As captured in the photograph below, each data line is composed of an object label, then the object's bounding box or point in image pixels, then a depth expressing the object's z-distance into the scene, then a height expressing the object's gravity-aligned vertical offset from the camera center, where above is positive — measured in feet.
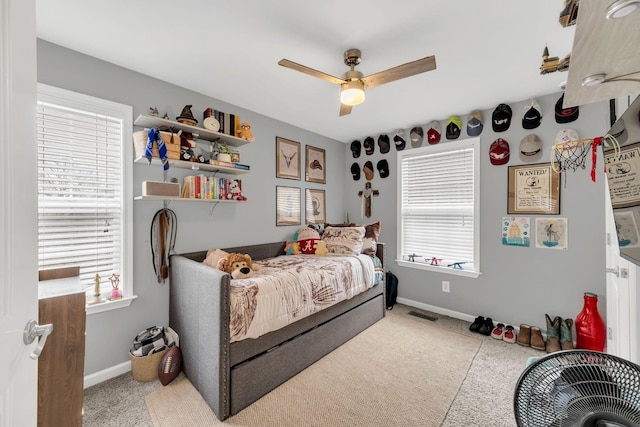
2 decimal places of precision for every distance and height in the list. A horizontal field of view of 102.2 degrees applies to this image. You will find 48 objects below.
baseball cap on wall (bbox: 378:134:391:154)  12.28 +3.27
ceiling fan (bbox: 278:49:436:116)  5.34 +3.00
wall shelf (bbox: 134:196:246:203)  6.66 +0.36
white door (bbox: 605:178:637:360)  4.65 -1.81
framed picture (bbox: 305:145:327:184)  12.06 +2.25
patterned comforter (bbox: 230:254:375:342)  5.68 -2.07
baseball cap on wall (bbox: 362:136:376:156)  12.89 +3.33
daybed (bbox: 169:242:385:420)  5.31 -3.22
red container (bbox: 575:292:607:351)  7.27 -3.29
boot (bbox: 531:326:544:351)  8.02 -4.03
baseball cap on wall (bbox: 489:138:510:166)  9.17 +2.15
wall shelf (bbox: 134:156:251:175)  6.99 +1.37
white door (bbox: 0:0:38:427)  2.03 +0.02
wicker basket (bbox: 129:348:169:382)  6.44 -3.89
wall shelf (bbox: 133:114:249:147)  6.80 +2.39
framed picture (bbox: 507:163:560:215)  8.30 +0.72
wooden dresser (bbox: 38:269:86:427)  4.08 -2.42
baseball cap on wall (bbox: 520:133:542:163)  8.56 +2.13
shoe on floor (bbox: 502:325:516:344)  8.45 -4.09
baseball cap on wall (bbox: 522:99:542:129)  8.48 +3.20
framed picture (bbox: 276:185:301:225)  10.86 +0.28
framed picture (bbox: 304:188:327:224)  12.16 +0.27
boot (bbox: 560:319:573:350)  7.76 -3.74
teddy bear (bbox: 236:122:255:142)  8.52 +2.61
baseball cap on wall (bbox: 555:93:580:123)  7.89 +3.03
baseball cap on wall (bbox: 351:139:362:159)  13.43 +3.32
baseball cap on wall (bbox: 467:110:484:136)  9.60 +3.33
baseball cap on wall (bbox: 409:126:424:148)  11.15 +3.29
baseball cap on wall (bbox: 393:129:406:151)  11.72 +3.29
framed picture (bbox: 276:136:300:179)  10.76 +2.29
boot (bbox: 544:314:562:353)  7.86 -3.83
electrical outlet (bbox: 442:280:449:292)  10.56 -3.05
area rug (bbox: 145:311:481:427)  5.35 -4.29
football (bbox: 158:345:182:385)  6.30 -3.83
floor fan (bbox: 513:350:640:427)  2.00 -1.49
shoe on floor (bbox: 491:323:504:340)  8.68 -4.08
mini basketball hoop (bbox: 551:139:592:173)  7.68 +1.61
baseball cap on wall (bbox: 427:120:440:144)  10.63 +3.29
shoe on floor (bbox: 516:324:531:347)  8.28 -4.04
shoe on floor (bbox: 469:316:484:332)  9.14 -4.04
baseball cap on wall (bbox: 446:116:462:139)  10.08 +3.34
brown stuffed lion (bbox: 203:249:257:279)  6.74 -1.43
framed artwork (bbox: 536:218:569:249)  8.19 -0.69
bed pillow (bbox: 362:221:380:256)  10.71 -1.15
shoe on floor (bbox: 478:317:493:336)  8.94 -4.05
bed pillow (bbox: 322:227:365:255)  10.27 -1.18
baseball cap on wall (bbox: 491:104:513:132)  8.98 +3.32
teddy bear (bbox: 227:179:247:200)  8.45 +0.68
